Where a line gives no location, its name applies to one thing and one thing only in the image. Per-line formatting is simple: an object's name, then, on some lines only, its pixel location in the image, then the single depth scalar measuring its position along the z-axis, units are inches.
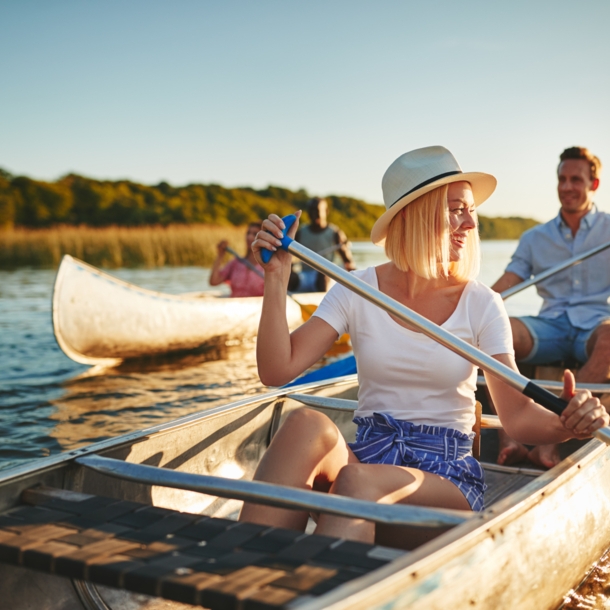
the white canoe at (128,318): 230.2
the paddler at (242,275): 301.4
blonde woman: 71.7
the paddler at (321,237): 326.3
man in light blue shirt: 145.5
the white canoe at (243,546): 47.8
